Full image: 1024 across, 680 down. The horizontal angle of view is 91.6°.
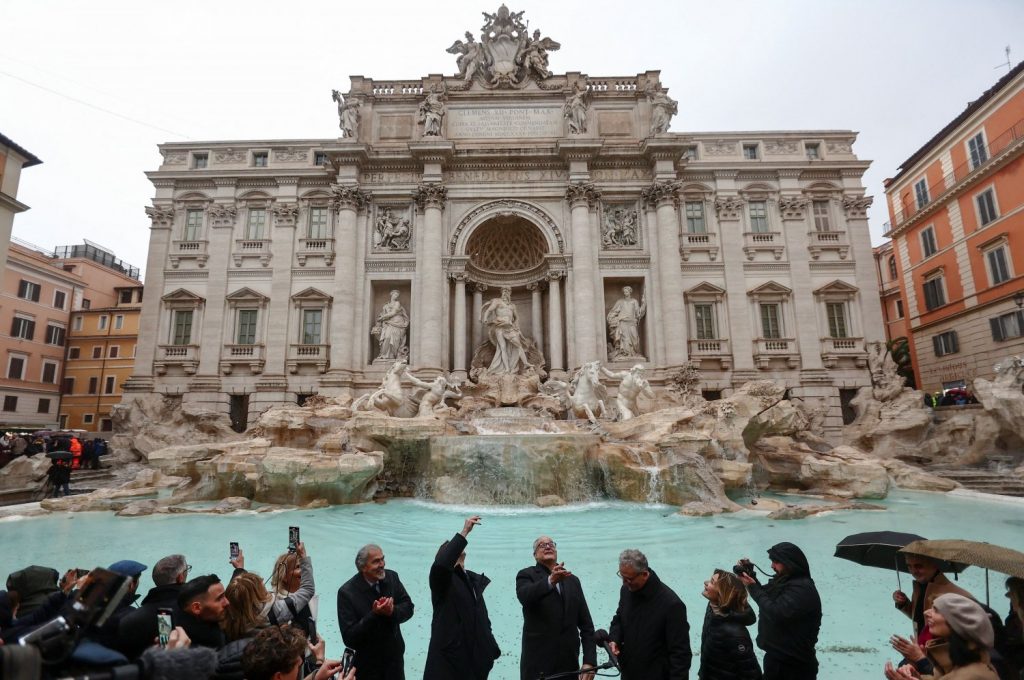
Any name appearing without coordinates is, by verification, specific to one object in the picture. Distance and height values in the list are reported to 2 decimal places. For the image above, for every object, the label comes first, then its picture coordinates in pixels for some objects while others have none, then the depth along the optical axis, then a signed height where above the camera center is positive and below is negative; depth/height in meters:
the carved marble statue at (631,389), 15.33 +1.05
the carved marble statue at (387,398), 15.47 +0.93
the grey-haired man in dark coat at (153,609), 1.98 -0.79
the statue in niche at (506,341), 19.20 +3.26
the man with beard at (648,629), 2.70 -1.13
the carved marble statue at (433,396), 15.39 +0.97
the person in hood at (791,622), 2.81 -1.14
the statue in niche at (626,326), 20.41 +3.98
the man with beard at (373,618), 2.71 -1.05
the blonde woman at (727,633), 2.69 -1.15
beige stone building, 20.47 +7.78
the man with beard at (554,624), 2.85 -1.14
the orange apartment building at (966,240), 19.02 +7.58
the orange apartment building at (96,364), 29.41 +4.10
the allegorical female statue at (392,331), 20.47 +3.95
